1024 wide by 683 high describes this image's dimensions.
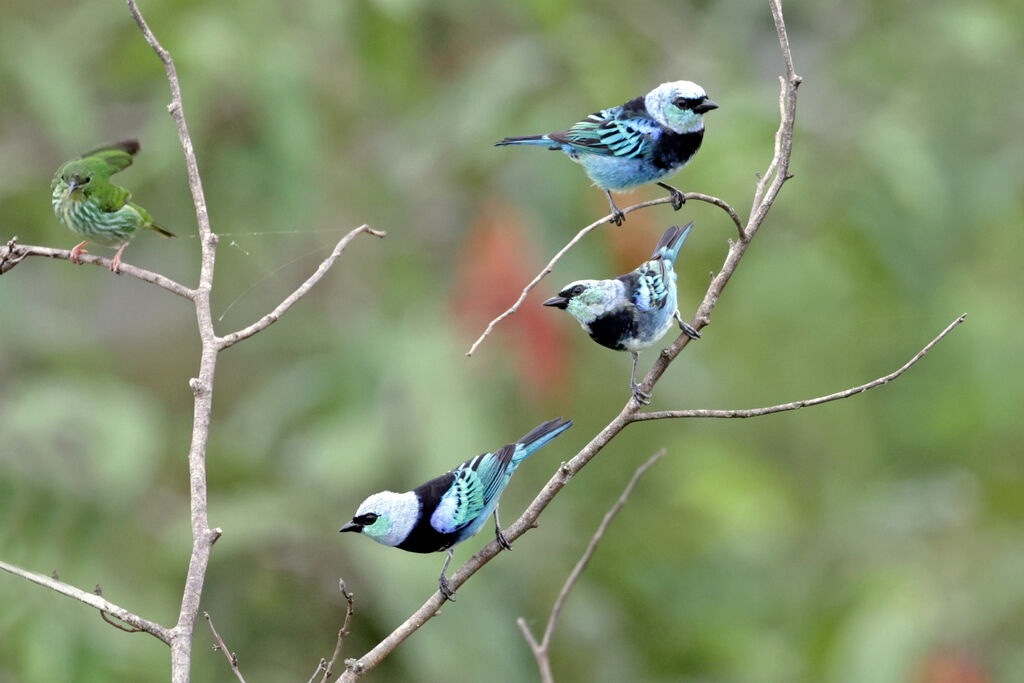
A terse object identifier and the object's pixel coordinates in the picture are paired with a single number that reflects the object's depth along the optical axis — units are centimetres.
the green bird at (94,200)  554
